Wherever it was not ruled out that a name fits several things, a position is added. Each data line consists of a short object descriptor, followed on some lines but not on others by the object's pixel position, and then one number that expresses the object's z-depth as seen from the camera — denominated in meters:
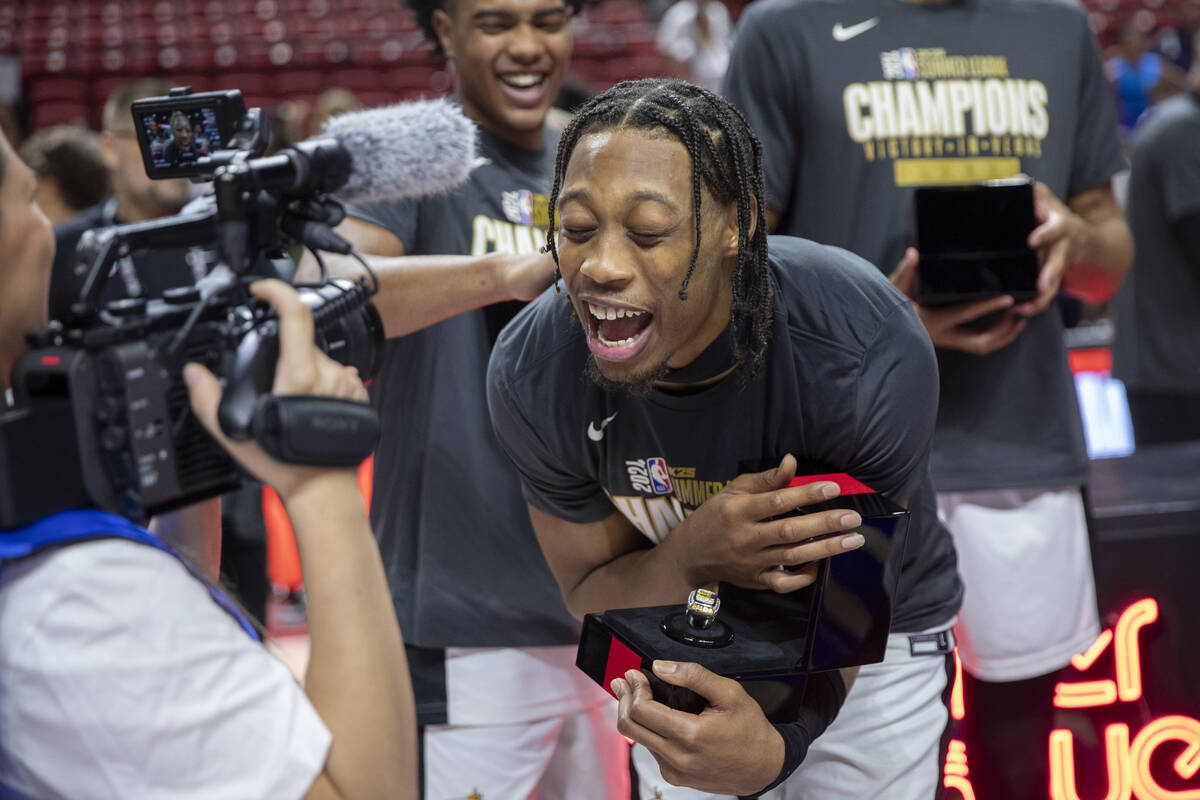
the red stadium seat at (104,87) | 9.57
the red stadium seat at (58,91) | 9.43
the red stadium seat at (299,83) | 9.94
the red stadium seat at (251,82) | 9.82
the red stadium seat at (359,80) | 9.92
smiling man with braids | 1.40
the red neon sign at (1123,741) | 2.38
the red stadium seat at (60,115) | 9.05
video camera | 1.02
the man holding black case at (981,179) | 2.10
